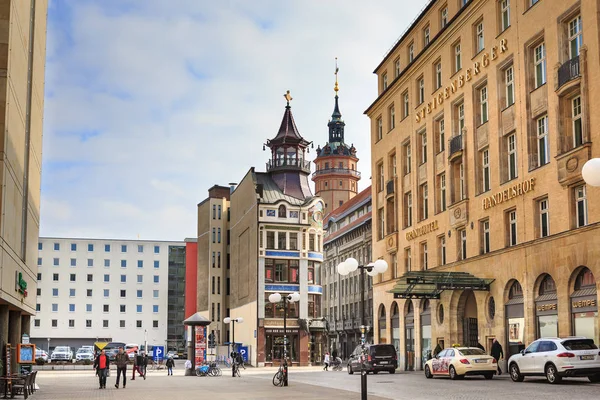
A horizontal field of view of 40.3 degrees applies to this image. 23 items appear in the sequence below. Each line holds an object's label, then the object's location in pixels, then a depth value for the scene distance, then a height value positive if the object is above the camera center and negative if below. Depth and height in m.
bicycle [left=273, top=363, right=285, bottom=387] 34.41 -2.55
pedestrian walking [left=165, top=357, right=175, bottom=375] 60.00 -3.44
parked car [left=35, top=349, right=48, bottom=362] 90.47 -4.13
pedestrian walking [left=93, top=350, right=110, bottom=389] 36.50 -2.24
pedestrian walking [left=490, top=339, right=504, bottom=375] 37.47 -1.61
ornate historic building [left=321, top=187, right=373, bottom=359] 97.78 +5.80
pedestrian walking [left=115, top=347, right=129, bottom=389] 37.47 -2.06
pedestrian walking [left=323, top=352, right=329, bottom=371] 63.57 -3.63
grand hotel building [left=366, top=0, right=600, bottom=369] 33.47 +6.99
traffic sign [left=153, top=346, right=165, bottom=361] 76.44 -3.33
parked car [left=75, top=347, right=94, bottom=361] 95.93 -4.48
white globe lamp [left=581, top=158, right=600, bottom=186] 15.11 +2.60
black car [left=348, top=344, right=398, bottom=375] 43.72 -2.28
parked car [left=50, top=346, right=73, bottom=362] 96.12 -4.40
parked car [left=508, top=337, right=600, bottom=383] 26.39 -1.45
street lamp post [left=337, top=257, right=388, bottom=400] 22.46 +1.39
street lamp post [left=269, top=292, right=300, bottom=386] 34.28 +0.84
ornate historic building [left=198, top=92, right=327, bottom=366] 79.62 +6.18
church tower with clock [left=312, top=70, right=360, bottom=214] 157.38 +27.42
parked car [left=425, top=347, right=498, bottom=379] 33.25 -1.96
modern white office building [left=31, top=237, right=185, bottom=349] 130.00 +4.08
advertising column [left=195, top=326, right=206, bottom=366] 54.31 -2.20
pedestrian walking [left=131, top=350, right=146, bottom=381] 50.09 -2.78
